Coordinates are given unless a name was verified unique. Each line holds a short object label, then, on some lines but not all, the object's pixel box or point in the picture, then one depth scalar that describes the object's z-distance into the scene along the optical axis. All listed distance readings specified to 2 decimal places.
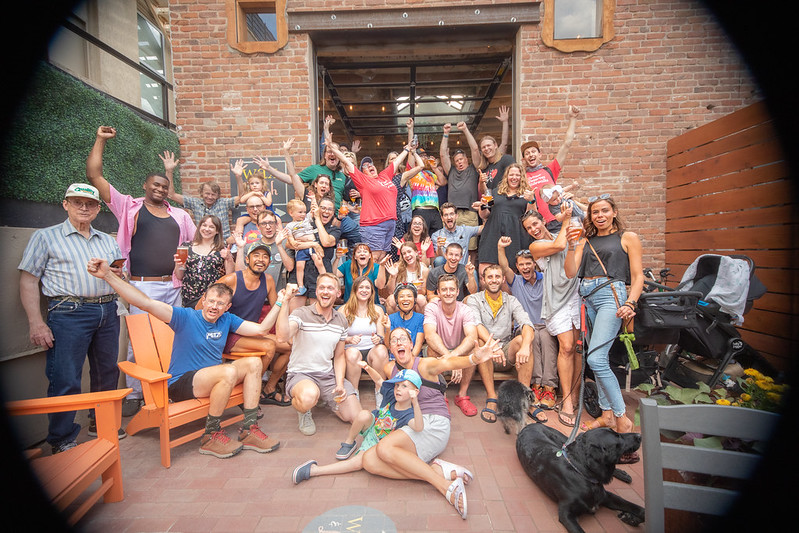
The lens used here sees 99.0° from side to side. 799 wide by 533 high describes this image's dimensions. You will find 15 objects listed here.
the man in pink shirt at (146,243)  3.60
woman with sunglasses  3.06
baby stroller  3.06
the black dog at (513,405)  2.96
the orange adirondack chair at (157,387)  2.62
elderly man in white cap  2.77
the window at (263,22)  5.48
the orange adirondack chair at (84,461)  1.85
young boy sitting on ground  2.48
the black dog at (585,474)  2.06
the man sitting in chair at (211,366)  2.86
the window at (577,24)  5.35
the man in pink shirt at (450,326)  3.45
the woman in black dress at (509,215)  4.27
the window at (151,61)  6.01
